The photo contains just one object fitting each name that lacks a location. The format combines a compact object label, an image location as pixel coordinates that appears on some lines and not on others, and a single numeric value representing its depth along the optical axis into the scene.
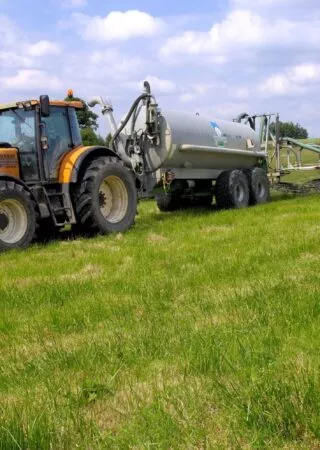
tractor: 8.20
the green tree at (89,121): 35.37
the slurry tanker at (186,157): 11.44
